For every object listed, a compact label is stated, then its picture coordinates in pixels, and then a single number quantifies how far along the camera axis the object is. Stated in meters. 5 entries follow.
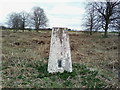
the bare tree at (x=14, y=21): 25.85
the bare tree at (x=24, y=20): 26.48
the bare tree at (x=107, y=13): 19.08
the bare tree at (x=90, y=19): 19.90
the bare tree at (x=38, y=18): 26.42
